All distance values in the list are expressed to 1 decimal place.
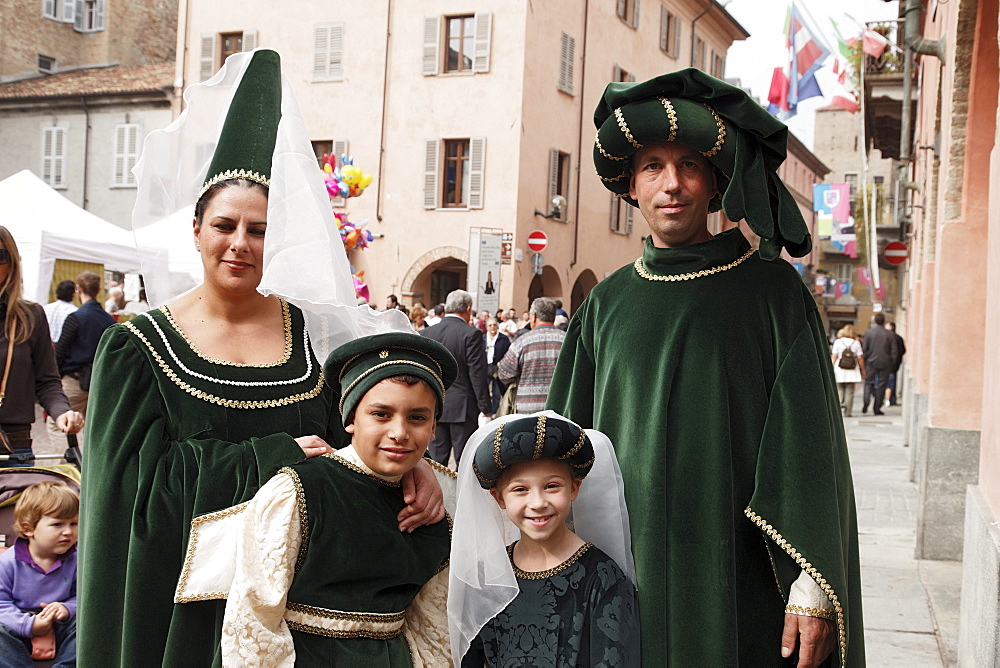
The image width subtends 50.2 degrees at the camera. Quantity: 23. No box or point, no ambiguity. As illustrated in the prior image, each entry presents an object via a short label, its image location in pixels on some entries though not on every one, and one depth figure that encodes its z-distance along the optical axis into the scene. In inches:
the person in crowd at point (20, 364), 188.9
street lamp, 936.9
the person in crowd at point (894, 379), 761.0
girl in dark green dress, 96.8
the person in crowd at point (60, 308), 383.6
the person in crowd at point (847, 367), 732.0
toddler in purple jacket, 144.2
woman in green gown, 95.1
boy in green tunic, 90.2
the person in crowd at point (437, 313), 589.1
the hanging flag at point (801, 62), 744.3
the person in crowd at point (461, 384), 362.9
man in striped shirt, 332.2
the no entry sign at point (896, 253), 836.0
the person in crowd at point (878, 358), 759.7
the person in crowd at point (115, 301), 532.1
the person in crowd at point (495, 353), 475.2
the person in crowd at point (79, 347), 339.6
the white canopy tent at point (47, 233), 493.4
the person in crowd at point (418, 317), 461.1
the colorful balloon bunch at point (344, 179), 341.4
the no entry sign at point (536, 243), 834.8
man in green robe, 96.5
